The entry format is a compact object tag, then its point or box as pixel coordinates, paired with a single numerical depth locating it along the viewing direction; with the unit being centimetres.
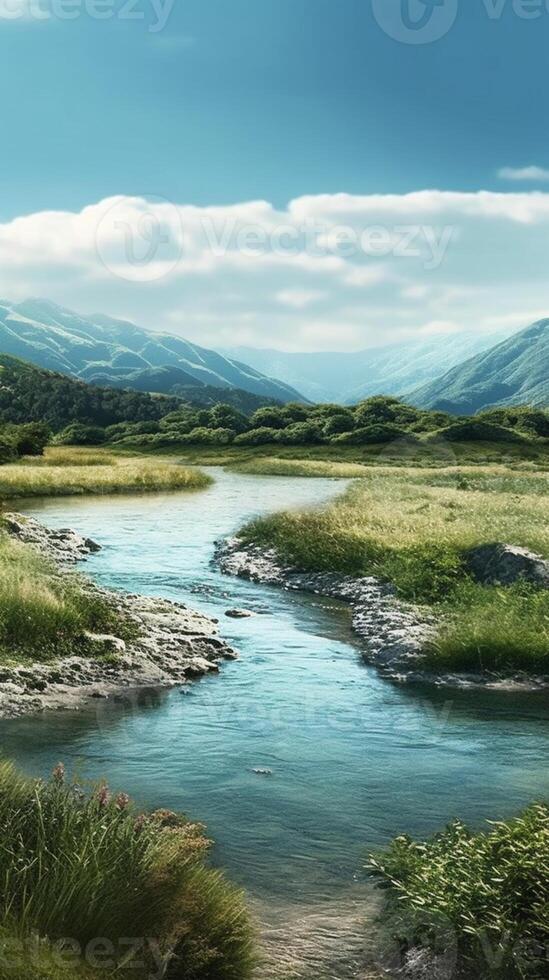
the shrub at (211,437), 14100
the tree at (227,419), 16075
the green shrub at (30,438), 10206
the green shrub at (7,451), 8831
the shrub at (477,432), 14162
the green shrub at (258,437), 14038
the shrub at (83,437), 14800
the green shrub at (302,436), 14012
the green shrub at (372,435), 13925
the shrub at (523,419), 16038
